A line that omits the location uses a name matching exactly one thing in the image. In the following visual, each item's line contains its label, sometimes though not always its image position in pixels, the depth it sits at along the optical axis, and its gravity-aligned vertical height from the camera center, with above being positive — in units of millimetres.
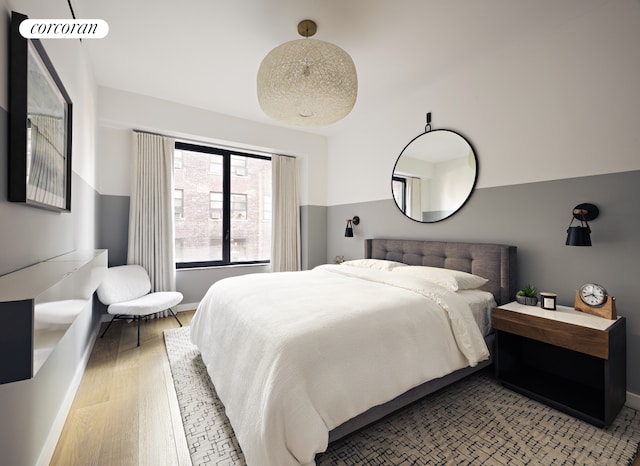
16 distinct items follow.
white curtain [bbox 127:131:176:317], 3625 +274
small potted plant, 2295 -514
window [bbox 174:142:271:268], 4145 +385
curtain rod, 3748 +1310
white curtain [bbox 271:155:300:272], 4699 +273
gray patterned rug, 1523 -1206
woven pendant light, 2055 +1159
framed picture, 1113 +482
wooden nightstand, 1765 -973
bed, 1291 -656
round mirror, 2936 +655
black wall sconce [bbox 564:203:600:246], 1992 +51
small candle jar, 2127 -509
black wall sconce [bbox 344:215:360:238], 4318 +134
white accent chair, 2955 -726
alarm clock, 1908 -471
